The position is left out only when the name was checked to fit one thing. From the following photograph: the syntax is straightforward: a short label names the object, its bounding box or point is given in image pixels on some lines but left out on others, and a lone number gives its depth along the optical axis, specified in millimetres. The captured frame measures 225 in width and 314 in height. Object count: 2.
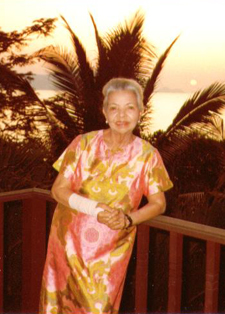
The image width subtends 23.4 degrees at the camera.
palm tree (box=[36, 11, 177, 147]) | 8250
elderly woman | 2225
